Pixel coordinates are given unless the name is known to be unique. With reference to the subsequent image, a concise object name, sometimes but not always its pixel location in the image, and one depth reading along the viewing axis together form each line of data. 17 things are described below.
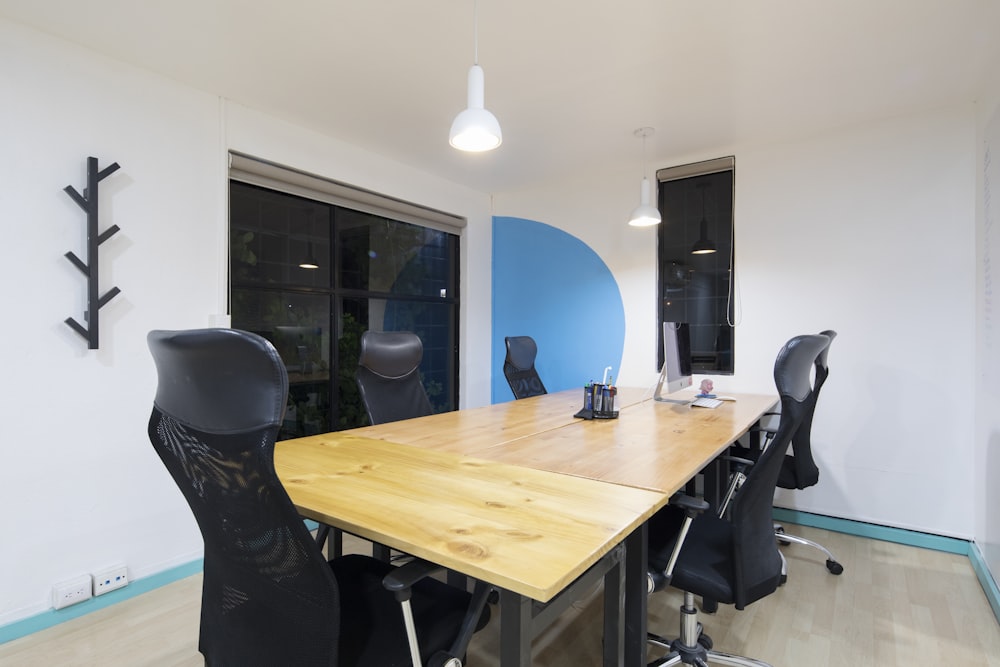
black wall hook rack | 2.28
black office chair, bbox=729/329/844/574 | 2.55
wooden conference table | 0.97
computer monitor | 2.85
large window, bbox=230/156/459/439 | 3.15
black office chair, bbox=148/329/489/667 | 0.83
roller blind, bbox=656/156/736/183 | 3.69
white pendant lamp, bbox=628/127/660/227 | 3.39
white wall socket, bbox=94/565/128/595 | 2.30
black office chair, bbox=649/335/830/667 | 1.39
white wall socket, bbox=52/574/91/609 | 2.17
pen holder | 2.48
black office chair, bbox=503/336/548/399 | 3.68
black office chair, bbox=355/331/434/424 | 2.56
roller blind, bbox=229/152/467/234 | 2.98
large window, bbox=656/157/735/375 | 3.74
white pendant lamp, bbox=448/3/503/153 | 1.93
